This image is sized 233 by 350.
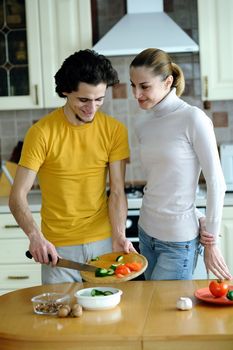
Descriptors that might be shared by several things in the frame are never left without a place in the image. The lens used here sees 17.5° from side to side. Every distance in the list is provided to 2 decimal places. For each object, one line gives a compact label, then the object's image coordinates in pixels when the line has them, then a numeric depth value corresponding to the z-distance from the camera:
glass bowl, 2.37
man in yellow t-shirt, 2.80
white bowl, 2.37
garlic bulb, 2.34
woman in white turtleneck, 2.73
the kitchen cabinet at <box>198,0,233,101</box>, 4.39
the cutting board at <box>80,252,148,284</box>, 2.48
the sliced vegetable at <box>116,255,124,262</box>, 2.69
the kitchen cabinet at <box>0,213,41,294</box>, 4.35
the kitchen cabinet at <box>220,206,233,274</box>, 4.25
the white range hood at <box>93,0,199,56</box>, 4.38
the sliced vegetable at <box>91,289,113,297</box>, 2.43
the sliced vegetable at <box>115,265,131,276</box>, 2.49
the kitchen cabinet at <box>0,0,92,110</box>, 4.52
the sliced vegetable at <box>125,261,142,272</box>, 2.52
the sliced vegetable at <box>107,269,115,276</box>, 2.52
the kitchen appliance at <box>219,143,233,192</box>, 4.48
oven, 4.26
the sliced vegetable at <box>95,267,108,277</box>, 2.51
